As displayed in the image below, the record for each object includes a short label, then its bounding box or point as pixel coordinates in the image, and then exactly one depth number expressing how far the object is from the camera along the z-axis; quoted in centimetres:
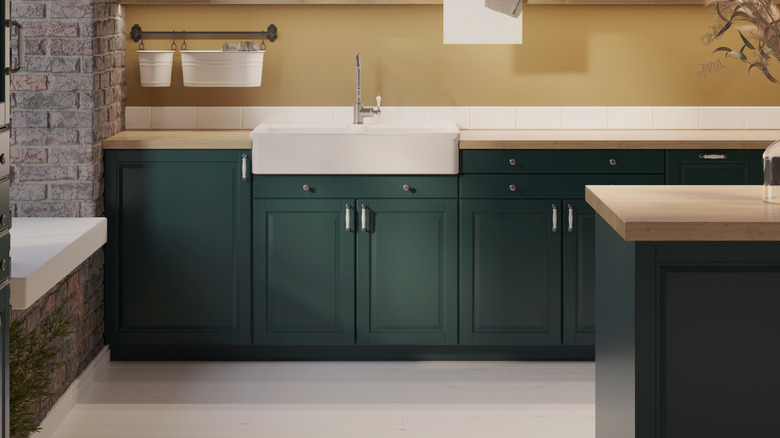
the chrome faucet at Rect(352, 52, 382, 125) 438
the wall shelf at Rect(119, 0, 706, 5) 436
